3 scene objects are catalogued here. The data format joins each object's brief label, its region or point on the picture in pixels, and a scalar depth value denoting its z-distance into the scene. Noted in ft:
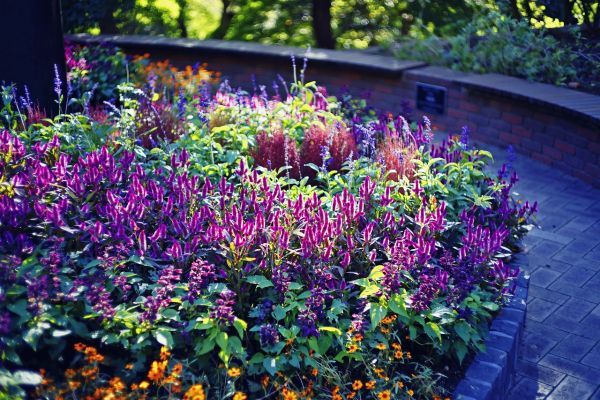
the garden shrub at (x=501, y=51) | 23.30
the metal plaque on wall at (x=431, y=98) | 23.57
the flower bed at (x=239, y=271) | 9.67
